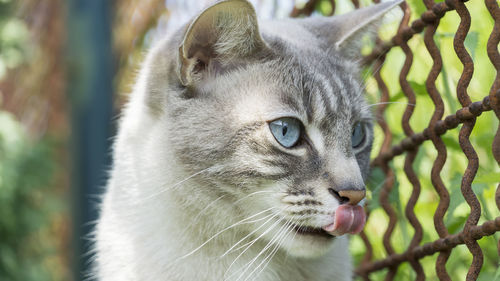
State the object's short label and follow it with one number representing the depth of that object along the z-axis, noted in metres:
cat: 1.79
